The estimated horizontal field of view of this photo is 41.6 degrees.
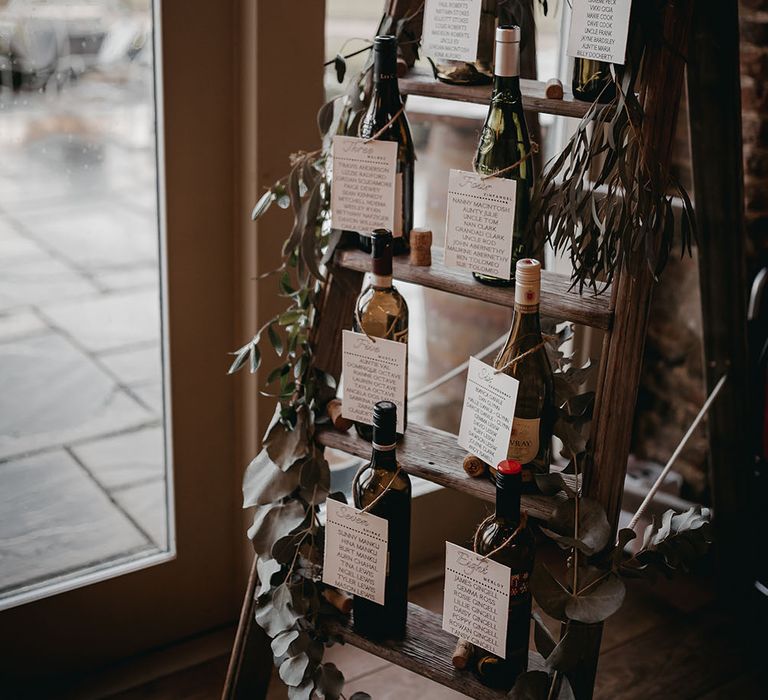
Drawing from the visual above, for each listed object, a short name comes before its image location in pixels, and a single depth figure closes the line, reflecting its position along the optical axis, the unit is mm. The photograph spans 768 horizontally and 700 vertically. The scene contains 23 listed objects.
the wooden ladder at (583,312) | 1307
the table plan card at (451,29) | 1363
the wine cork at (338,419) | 1574
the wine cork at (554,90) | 1325
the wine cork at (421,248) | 1449
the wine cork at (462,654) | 1461
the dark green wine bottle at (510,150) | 1355
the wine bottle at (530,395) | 1389
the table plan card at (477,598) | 1357
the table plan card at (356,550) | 1457
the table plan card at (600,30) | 1214
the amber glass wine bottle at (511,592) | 1402
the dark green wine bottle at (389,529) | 1471
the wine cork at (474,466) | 1420
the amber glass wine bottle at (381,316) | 1508
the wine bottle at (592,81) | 1296
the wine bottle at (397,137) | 1487
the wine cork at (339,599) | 1580
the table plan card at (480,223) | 1336
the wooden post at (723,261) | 1674
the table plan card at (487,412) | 1328
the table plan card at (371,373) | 1459
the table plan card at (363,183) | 1442
